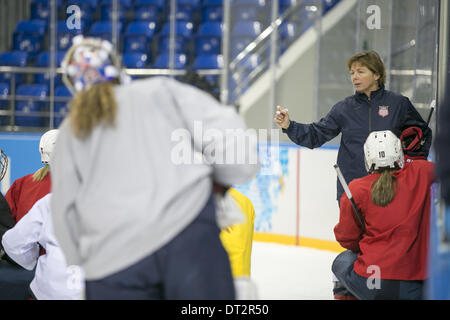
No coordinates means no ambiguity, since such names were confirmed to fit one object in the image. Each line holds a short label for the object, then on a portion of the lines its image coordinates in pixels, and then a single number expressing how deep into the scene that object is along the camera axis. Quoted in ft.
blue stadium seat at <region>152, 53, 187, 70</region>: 54.24
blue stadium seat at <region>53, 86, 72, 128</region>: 42.68
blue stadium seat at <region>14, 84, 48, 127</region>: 46.65
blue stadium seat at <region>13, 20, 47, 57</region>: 57.62
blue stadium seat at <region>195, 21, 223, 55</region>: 57.36
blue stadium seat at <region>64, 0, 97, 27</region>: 57.62
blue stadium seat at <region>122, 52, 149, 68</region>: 54.44
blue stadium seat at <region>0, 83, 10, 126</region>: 45.66
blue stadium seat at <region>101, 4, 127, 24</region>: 58.65
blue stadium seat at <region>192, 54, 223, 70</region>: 53.62
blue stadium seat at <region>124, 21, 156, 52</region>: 57.00
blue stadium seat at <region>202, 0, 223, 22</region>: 58.80
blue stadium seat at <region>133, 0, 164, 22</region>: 58.95
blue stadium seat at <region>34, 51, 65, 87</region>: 52.49
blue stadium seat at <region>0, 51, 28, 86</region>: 55.33
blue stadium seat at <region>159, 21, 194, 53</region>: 56.95
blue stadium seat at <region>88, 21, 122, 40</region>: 55.72
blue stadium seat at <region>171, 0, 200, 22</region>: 59.21
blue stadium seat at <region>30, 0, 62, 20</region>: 59.47
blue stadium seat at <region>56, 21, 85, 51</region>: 47.14
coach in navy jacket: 23.21
